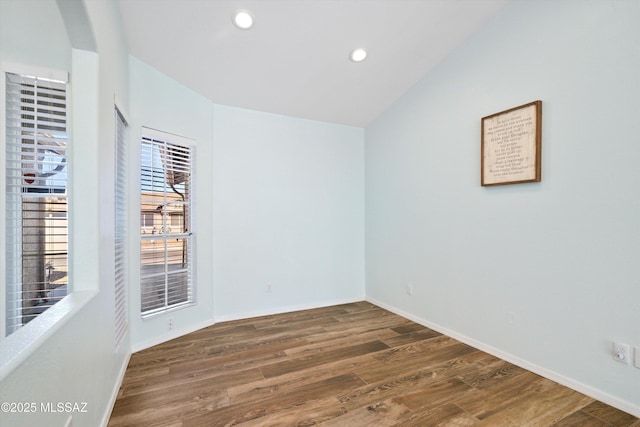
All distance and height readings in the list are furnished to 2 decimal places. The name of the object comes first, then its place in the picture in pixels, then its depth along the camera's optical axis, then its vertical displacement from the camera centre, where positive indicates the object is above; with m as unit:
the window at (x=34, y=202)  1.77 +0.06
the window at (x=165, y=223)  2.77 -0.11
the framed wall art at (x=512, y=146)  2.35 +0.56
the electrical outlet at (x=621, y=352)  1.88 -0.89
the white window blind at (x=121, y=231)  2.22 -0.16
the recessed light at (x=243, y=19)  2.33 +1.53
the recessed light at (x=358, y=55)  2.86 +1.53
